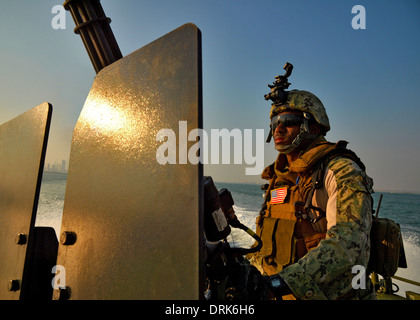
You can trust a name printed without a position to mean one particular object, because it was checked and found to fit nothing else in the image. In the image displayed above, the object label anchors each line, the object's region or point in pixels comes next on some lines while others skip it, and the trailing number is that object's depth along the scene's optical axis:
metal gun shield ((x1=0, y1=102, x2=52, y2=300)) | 0.67
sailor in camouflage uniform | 0.76
